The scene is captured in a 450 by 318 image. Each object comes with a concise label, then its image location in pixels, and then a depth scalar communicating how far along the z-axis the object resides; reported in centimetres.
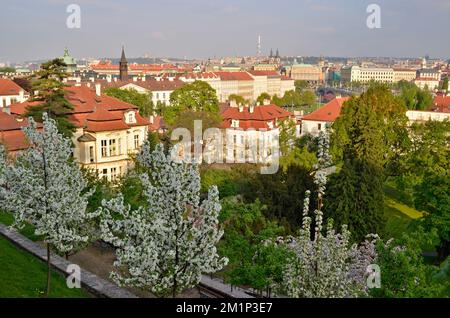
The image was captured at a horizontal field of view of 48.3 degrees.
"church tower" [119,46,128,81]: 10100
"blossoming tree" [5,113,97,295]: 1474
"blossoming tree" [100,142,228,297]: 1162
